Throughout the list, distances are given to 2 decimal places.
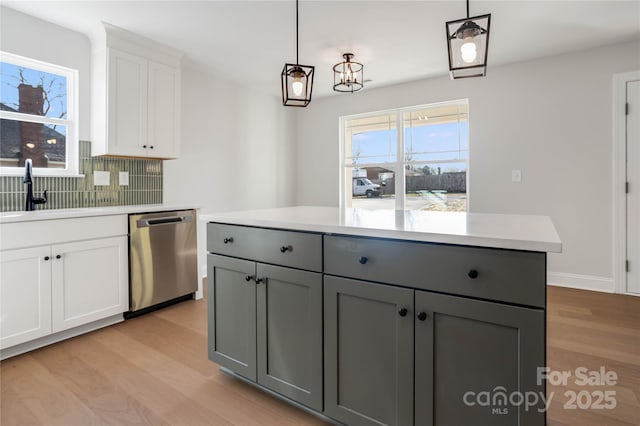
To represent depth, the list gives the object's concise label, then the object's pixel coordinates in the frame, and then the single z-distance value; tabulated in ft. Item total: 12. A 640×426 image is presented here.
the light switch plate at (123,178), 10.77
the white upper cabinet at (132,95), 9.61
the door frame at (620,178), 10.98
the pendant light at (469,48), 4.82
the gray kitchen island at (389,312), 3.60
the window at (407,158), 14.07
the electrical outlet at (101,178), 10.17
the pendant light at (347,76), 10.23
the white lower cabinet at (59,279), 7.03
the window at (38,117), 8.73
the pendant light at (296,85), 6.64
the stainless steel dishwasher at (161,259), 9.27
